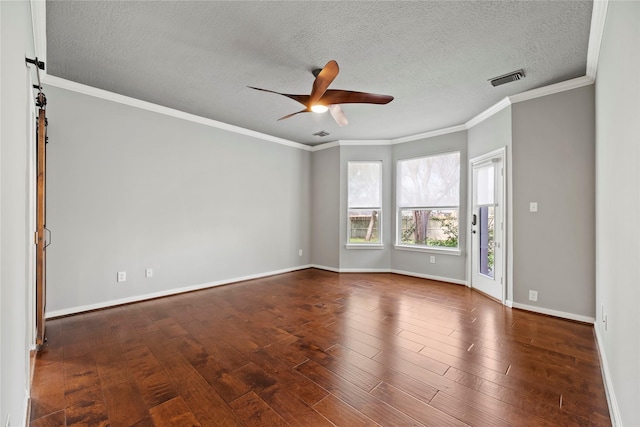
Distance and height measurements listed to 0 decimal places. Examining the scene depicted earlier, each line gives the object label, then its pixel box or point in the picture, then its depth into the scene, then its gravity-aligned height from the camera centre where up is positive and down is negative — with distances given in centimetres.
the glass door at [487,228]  388 -20
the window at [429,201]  497 +24
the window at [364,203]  577 +22
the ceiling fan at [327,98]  258 +118
